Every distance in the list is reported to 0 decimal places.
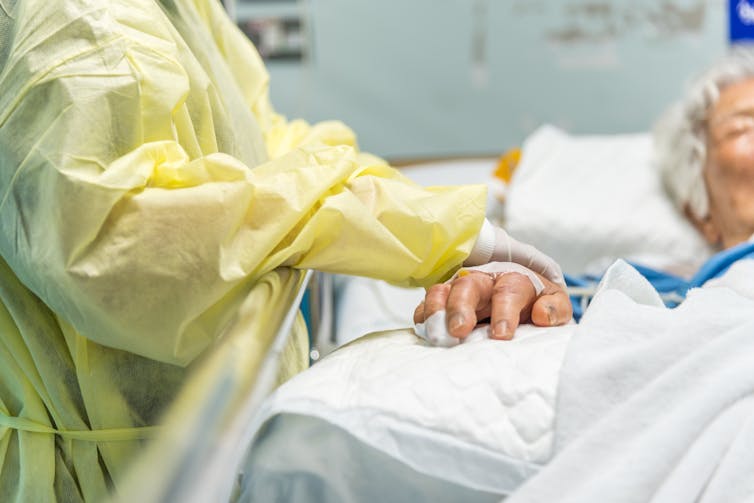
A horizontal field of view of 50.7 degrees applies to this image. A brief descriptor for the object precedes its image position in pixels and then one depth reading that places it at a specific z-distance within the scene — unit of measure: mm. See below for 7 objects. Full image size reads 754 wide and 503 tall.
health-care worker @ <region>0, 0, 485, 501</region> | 699
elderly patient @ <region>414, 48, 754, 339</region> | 1574
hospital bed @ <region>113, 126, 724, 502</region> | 498
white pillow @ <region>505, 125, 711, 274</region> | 1764
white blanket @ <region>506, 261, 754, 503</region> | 594
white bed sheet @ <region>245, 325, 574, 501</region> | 620
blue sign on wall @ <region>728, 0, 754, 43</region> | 2137
